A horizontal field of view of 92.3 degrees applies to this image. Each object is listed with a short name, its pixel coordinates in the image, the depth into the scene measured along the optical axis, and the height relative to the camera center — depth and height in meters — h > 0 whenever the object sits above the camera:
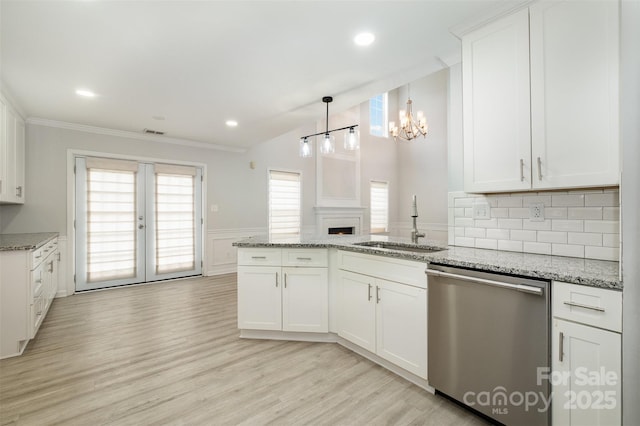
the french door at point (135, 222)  4.51 -0.13
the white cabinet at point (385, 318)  2.03 -0.78
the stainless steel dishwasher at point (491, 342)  1.49 -0.70
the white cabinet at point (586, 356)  1.30 -0.63
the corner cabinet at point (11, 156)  3.11 +0.66
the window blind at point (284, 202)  6.35 +0.24
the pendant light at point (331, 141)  3.27 +0.79
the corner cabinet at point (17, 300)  2.53 -0.73
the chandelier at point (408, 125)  5.98 +1.76
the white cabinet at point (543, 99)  1.62 +0.68
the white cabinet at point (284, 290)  2.73 -0.69
